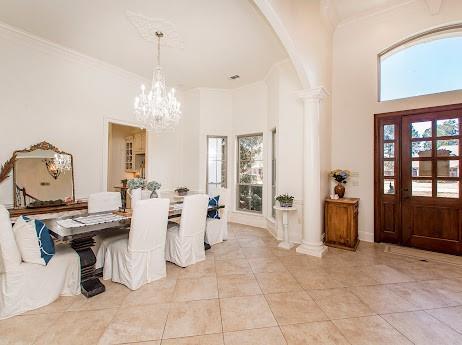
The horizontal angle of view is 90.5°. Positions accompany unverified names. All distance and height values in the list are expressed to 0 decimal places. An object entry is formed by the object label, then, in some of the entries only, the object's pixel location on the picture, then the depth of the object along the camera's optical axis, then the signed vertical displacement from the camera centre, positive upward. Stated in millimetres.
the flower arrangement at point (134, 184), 3104 -112
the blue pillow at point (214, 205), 3938 -488
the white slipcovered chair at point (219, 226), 3988 -888
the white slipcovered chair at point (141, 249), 2490 -848
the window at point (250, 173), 5484 +95
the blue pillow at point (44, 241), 2182 -641
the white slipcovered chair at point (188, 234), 3051 -795
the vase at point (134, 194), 3102 -249
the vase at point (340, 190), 4103 -221
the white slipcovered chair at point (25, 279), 2029 -987
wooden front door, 3559 -4
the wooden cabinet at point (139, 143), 6427 +953
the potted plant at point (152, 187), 3295 -160
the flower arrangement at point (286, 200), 4011 -407
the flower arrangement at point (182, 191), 5656 -366
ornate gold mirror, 3501 -17
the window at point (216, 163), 5938 +354
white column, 3664 +56
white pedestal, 3947 -838
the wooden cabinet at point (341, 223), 3742 -756
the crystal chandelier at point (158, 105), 3463 +1099
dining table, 2271 -570
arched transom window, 3674 +1949
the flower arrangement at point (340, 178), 4113 -6
